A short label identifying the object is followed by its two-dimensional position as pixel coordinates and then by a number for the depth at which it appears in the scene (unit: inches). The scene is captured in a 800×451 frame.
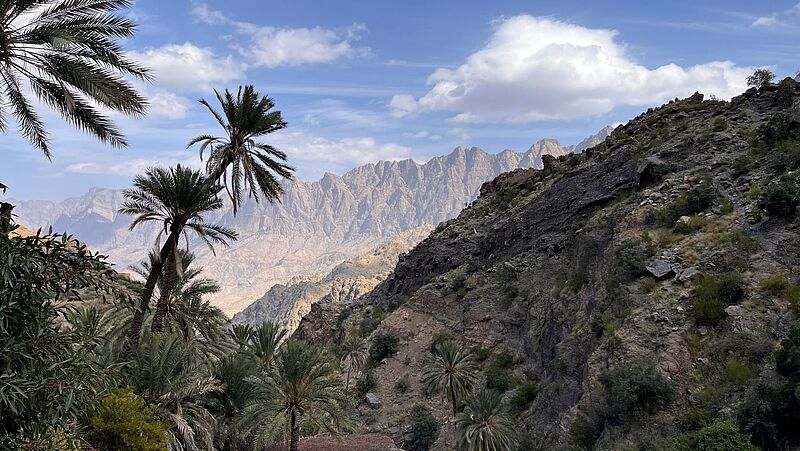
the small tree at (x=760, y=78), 1660.9
